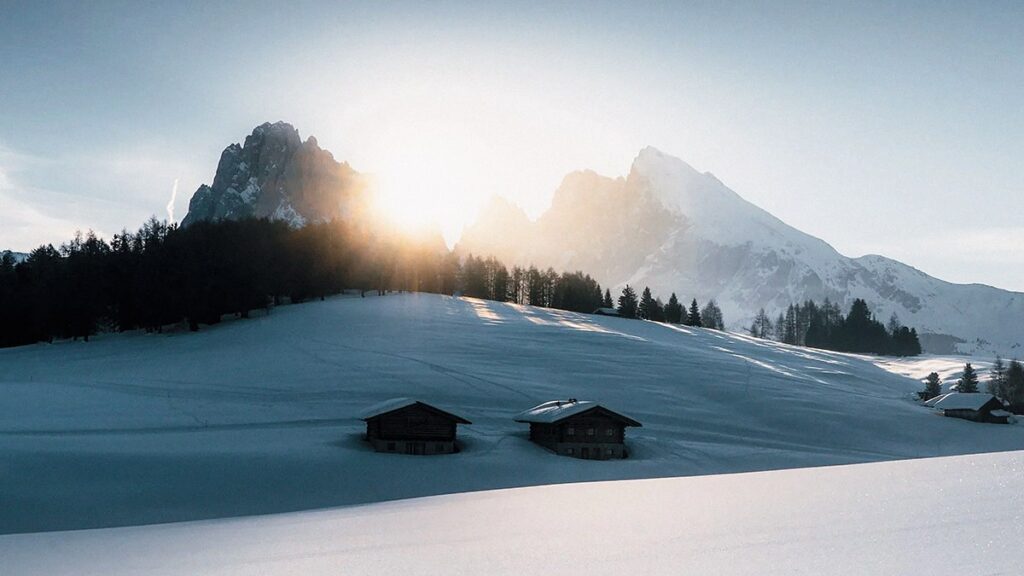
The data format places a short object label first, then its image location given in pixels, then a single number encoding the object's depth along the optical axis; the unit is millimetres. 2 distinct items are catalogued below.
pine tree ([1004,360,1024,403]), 105750
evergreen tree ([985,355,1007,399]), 107188
